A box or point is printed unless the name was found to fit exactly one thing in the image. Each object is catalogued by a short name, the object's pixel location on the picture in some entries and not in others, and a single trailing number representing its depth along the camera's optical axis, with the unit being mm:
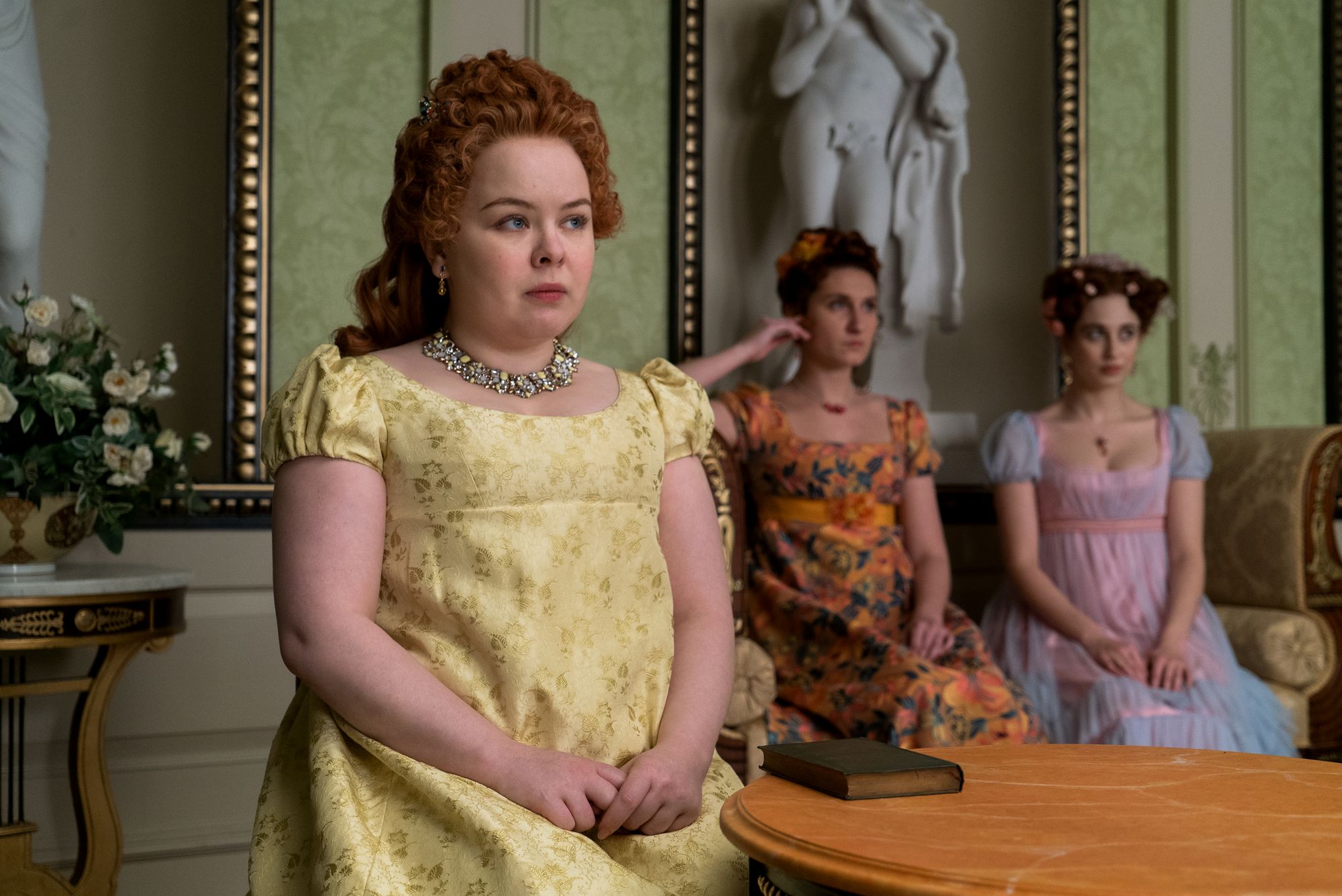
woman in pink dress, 2984
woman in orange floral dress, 2740
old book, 1262
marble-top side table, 2346
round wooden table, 999
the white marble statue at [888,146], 3631
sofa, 2980
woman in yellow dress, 1353
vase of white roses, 2434
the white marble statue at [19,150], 2830
